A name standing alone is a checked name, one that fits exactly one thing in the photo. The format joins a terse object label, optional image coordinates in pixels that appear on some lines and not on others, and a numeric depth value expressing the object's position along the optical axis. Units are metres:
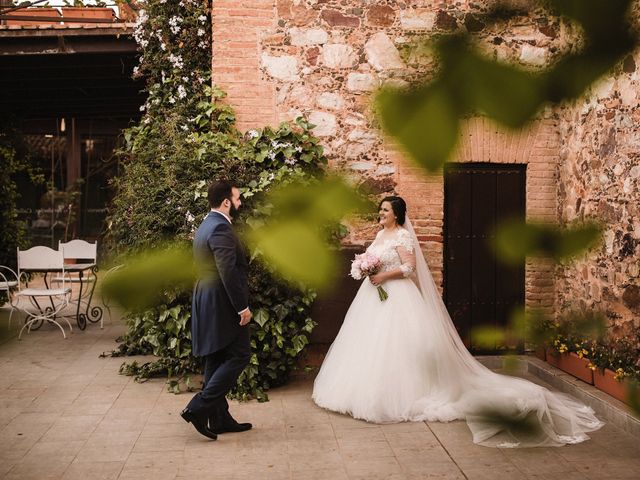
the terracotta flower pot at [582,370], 5.46
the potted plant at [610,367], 4.77
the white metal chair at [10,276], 8.33
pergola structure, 7.94
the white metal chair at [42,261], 7.96
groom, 4.20
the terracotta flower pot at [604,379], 5.02
